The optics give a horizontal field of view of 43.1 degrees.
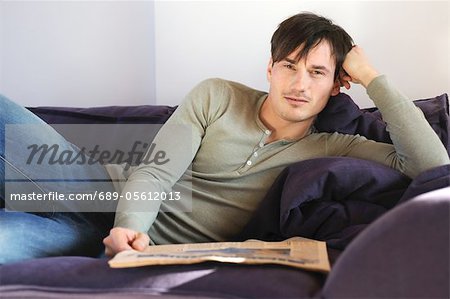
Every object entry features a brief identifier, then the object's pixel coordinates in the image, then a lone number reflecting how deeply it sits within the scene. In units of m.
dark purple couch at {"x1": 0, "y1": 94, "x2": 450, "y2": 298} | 0.82
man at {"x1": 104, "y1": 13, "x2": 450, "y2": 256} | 1.38
